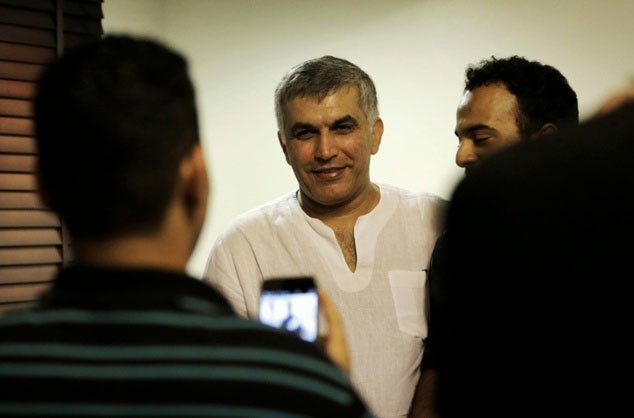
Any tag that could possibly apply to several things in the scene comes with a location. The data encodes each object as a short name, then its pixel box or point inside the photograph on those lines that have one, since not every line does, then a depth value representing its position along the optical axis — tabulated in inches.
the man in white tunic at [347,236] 63.1
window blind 94.9
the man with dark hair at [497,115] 60.5
